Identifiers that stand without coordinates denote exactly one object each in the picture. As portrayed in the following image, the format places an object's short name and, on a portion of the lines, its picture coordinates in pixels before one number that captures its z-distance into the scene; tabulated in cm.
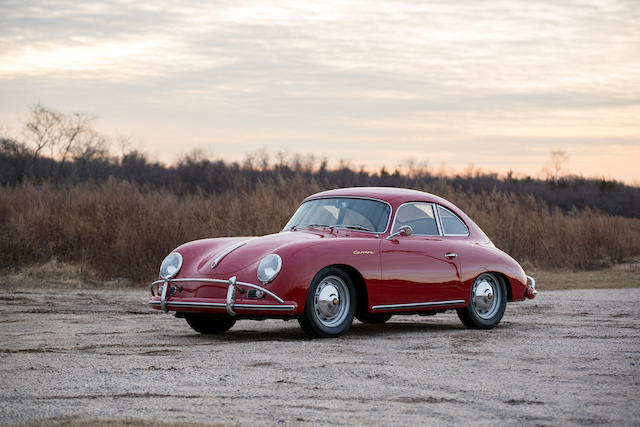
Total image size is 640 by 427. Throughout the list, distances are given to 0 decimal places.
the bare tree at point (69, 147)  8662
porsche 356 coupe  1563
